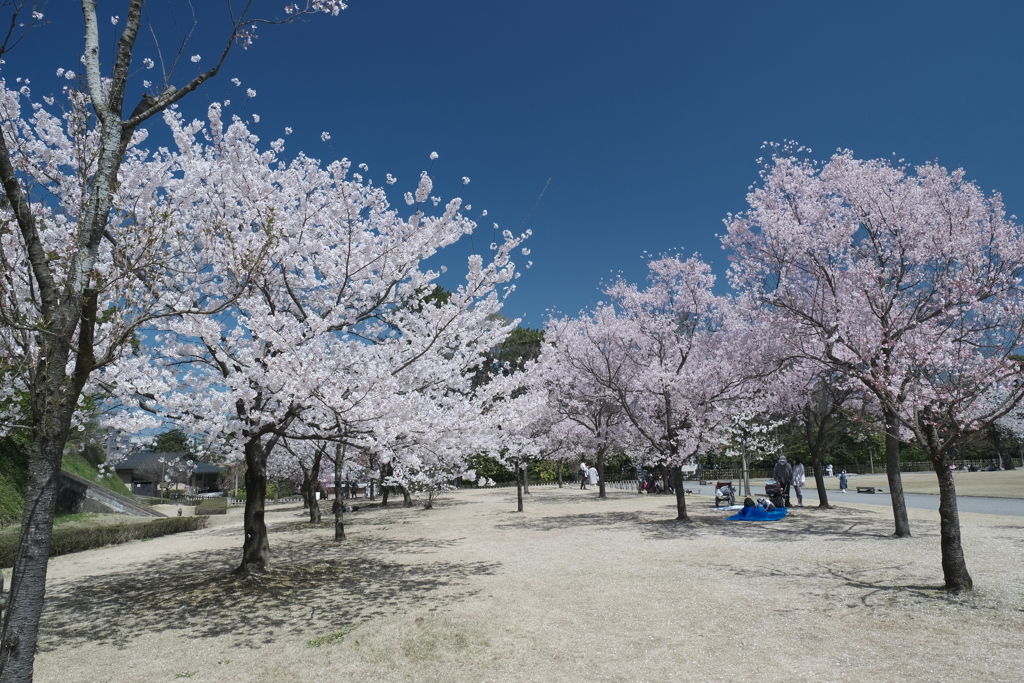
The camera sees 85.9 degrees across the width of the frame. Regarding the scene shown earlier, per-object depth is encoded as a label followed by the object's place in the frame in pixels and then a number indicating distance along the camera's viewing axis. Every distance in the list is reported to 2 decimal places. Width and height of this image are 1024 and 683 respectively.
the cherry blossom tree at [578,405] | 21.67
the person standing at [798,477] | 20.09
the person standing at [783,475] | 19.05
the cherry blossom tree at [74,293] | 3.78
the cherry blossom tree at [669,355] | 16.67
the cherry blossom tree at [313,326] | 7.31
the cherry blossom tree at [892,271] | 8.43
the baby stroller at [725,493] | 20.20
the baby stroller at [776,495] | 17.53
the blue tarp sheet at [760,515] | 15.68
